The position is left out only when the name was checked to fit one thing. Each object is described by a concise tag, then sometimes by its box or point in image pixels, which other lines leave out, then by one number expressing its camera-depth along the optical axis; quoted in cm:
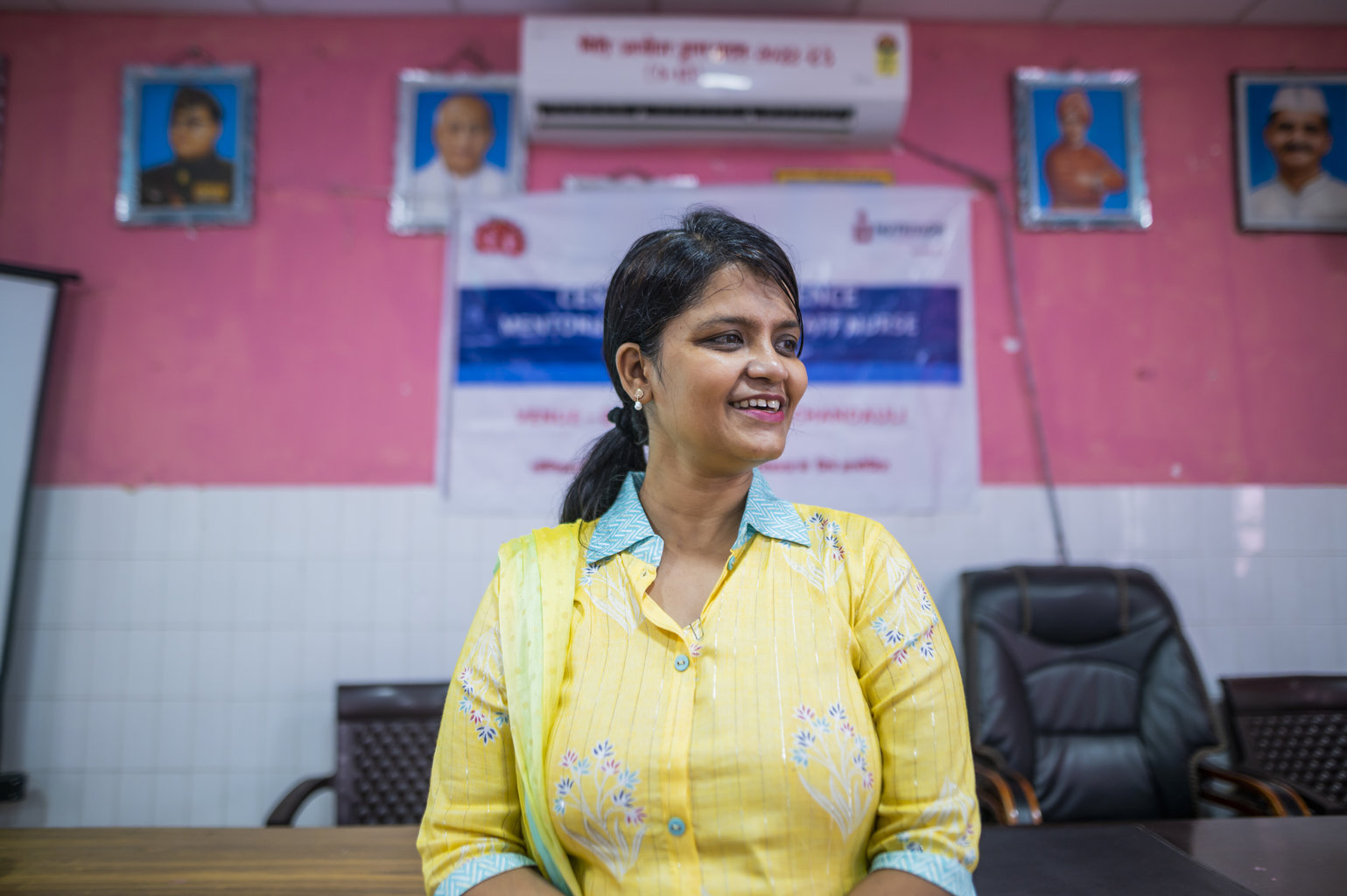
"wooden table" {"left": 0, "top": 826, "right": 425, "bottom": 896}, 124
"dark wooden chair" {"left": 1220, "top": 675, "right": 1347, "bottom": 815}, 243
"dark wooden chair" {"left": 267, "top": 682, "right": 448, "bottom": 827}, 235
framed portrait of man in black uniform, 291
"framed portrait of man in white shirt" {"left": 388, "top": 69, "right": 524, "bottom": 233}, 293
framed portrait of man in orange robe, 293
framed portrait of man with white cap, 293
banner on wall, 283
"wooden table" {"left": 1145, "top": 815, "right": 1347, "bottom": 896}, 119
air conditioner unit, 275
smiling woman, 96
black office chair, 232
